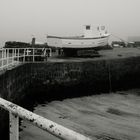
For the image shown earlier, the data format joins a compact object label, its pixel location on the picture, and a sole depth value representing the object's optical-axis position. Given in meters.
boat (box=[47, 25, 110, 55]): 20.41
